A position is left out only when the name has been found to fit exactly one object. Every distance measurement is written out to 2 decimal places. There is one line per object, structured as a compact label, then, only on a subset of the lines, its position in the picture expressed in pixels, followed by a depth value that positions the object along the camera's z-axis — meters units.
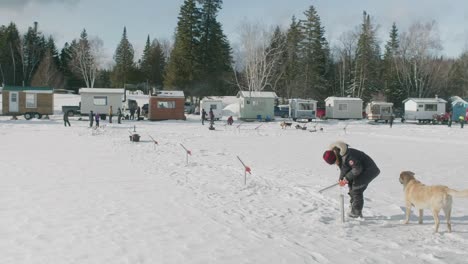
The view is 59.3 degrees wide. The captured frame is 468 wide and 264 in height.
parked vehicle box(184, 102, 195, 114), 50.03
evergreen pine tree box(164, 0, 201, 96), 51.66
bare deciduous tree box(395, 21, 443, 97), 55.75
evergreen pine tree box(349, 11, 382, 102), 57.69
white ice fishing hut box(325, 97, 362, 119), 46.50
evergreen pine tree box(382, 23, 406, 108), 61.78
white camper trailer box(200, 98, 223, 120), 40.79
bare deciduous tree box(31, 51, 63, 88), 63.78
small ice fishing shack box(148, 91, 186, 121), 38.50
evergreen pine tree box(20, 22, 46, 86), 72.00
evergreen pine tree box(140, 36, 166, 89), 75.12
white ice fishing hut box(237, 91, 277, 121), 41.91
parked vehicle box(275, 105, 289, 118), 48.72
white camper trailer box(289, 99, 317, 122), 43.97
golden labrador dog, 5.70
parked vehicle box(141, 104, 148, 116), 41.06
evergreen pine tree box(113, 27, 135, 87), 72.75
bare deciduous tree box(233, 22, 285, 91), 48.72
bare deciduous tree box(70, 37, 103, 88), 62.69
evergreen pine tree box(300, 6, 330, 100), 57.56
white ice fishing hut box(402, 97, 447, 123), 45.53
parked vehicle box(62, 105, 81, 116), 38.97
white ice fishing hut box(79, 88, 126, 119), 37.84
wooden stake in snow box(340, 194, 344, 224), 6.23
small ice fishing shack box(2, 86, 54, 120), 36.41
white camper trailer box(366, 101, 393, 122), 44.90
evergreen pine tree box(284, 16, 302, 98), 57.78
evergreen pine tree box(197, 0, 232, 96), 52.81
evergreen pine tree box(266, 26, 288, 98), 55.81
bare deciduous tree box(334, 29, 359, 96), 61.22
